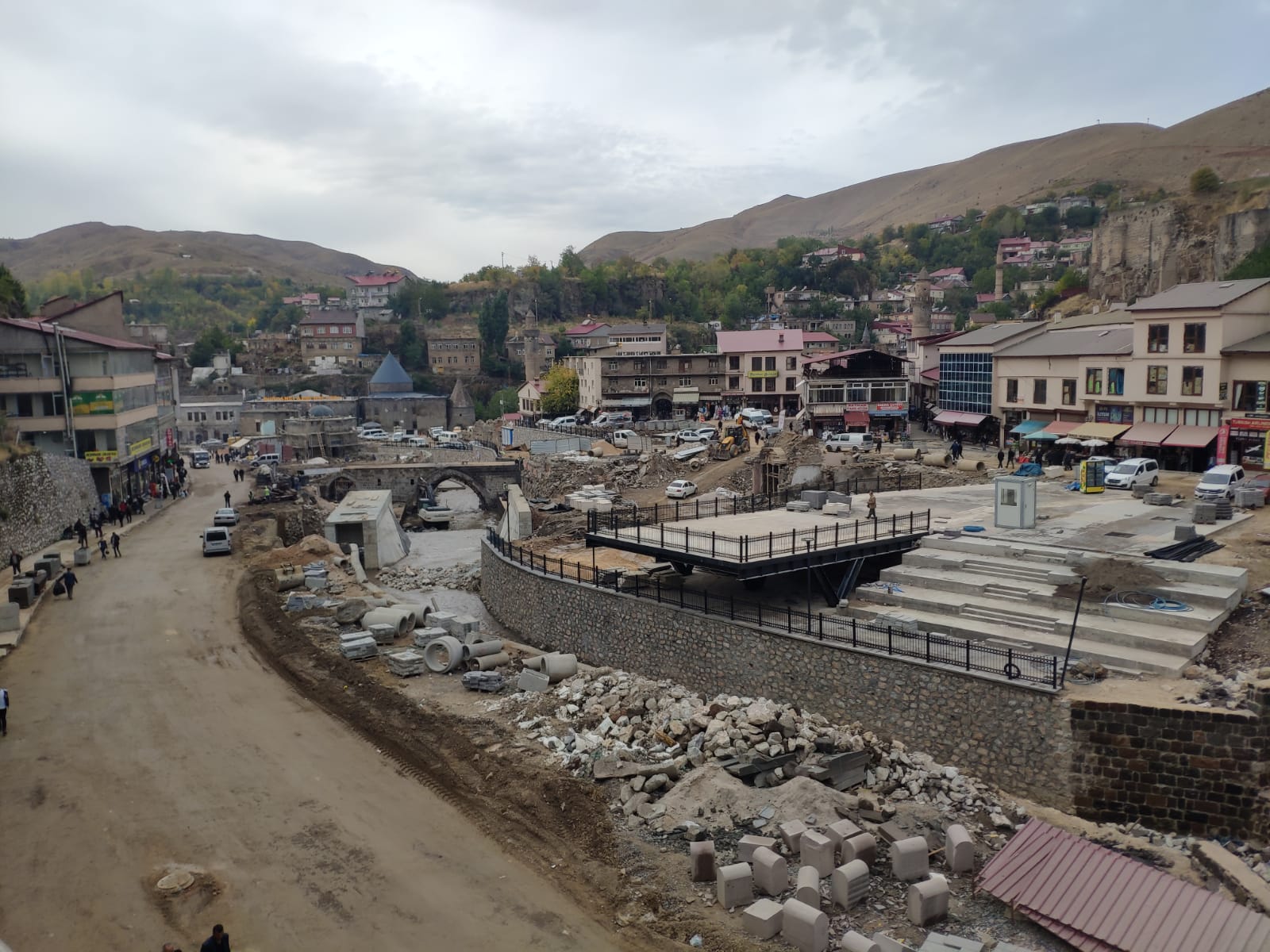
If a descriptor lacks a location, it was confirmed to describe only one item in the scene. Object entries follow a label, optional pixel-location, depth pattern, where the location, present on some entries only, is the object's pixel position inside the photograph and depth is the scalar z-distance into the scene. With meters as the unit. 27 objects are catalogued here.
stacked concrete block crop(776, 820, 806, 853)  13.05
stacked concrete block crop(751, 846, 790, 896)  12.06
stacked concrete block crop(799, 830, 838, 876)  12.46
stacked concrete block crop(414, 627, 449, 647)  21.98
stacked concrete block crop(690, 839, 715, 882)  12.54
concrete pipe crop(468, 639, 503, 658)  21.59
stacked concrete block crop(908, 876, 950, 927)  11.58
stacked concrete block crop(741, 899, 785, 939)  11.27
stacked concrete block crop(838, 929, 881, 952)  10.48
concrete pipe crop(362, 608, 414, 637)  23.44
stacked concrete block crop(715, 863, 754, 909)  11.95
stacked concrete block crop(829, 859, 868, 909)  11.88
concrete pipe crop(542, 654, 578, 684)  20.53
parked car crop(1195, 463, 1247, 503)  25.91
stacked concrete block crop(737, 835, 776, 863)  12.68
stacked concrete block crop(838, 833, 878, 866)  12.66
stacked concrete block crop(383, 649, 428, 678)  20.70
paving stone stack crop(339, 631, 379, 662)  21.55
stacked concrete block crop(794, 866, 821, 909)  11.64
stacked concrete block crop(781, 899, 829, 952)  10.95
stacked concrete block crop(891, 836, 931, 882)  12.47
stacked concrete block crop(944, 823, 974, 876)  12.90
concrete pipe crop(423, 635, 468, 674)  20.95
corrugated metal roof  10.69
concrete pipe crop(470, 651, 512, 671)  21.14
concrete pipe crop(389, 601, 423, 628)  24.14
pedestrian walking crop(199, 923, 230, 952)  10.27
